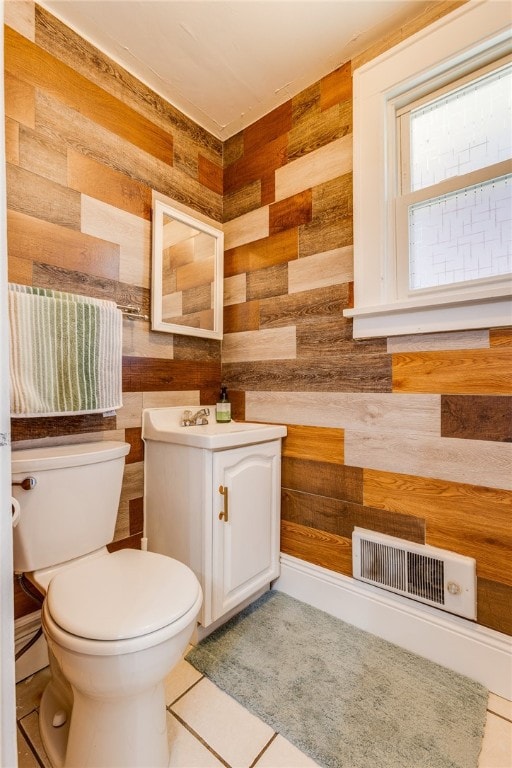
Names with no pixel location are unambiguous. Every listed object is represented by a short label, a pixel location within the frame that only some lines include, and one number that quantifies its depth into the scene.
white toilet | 0.83
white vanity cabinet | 1.35
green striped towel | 1.15
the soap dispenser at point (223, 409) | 1.85
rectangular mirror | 1.66
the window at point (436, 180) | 1.24
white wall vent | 1.23
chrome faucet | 1.72
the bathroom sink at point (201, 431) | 1.35
